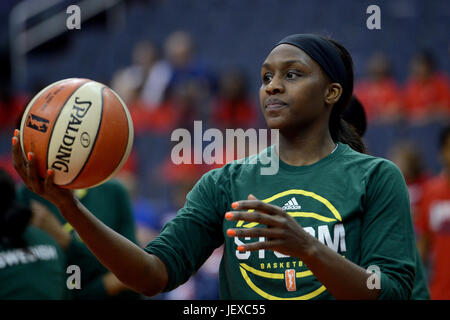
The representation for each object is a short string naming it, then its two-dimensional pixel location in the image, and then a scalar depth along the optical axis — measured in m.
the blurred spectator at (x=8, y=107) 21.31
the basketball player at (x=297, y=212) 4.78
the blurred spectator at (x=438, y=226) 11.43
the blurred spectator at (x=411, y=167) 14.89
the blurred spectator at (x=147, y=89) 19.94
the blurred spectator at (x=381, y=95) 18.75
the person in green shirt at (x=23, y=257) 6.99
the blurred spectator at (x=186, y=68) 19.91
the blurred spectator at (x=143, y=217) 13.73
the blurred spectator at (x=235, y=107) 18.86
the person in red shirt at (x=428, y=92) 18.20
